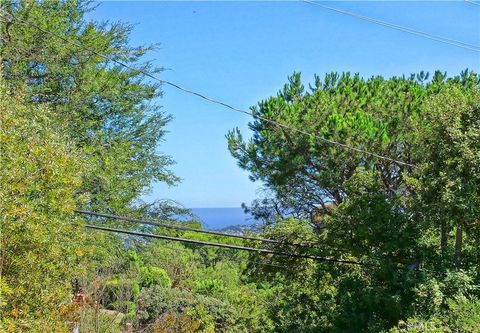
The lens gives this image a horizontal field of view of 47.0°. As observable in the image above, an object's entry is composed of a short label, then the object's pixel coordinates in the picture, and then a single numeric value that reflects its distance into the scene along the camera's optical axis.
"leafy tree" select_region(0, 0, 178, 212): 11.84
